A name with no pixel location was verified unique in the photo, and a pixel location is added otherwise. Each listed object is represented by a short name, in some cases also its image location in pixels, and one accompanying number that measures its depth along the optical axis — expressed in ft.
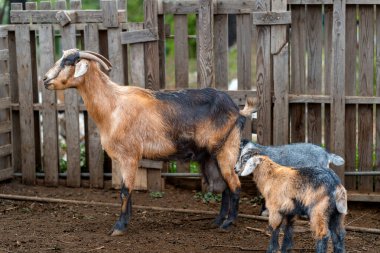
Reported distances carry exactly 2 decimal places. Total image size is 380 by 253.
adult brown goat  34.85
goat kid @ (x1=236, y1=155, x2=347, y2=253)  28.33
